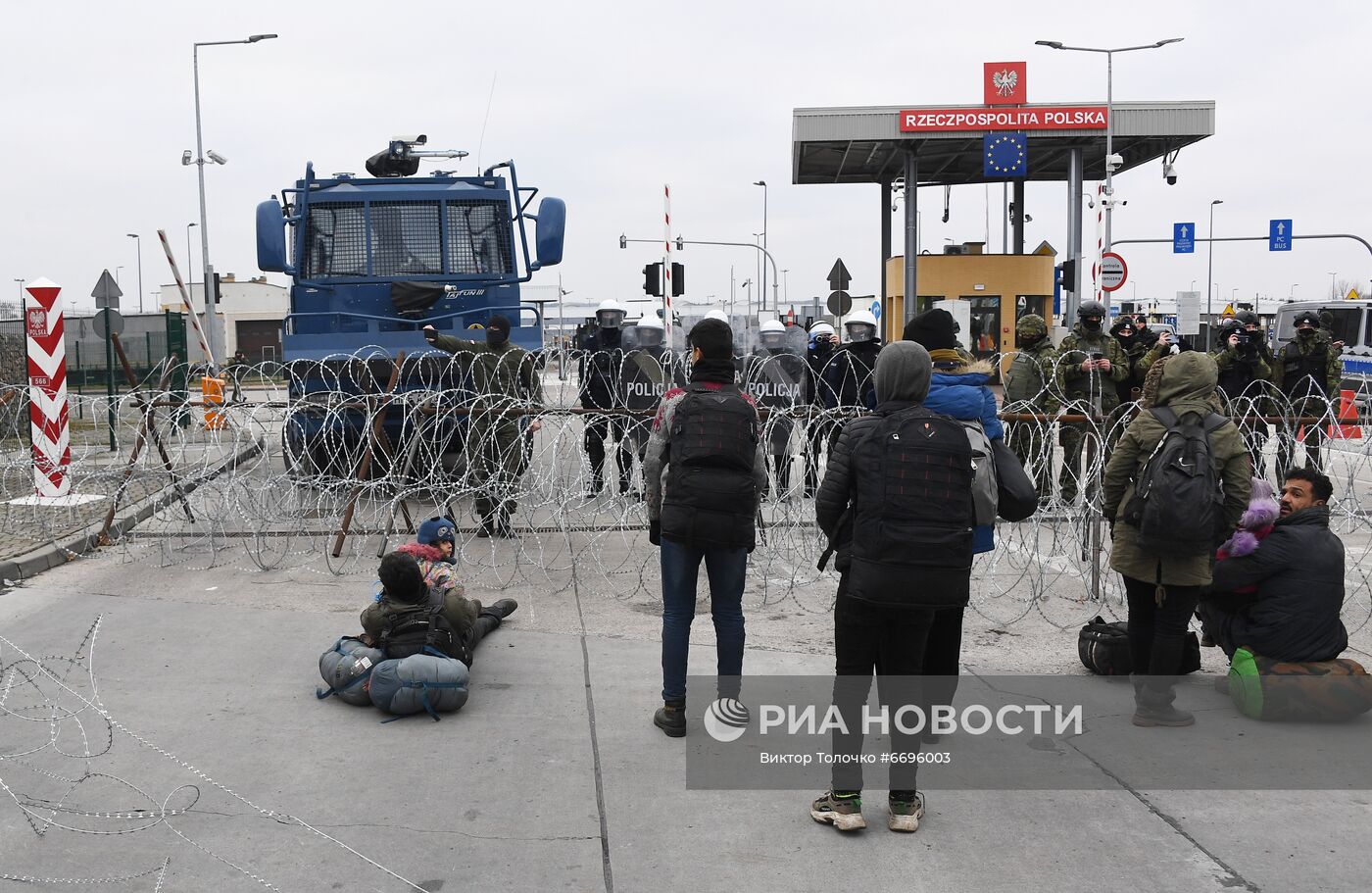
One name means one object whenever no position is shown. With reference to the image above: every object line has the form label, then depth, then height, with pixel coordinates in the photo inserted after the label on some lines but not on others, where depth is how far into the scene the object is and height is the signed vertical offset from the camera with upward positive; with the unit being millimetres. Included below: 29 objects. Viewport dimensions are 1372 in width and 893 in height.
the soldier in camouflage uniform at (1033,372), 10484 -404
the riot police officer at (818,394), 8766 -596
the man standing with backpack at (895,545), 4105 -739
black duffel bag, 6094 -1633
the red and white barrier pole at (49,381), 10836 -406
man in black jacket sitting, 5453 -1186
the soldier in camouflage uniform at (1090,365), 10701 -340
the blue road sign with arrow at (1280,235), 42531 +3110
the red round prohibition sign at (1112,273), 18022 +810
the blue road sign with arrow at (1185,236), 41344 +3014
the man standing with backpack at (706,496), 5047 -696
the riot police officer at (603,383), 9570 -498
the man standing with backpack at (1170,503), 5086 -751
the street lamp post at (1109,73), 26641 +5738
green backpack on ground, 5355 -1618
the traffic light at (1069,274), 24266 +1035
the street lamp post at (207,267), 23766 +1502
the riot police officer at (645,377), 10711 -438
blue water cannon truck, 13117 +874
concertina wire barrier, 8273 -1233
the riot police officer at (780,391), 9211 -574
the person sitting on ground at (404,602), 5727 -1297
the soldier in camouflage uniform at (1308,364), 12141 -397
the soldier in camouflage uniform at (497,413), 8719 -592
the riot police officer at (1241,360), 11711 -339
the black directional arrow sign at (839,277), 28906 +1217
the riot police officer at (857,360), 10750 -281
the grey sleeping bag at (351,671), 5629 -1568
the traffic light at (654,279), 18092 +768
